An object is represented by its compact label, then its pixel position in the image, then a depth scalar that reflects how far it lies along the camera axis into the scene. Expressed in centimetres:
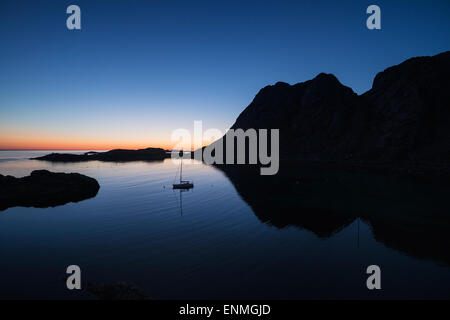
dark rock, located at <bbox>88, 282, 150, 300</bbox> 1389
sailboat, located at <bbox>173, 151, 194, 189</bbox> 5868
